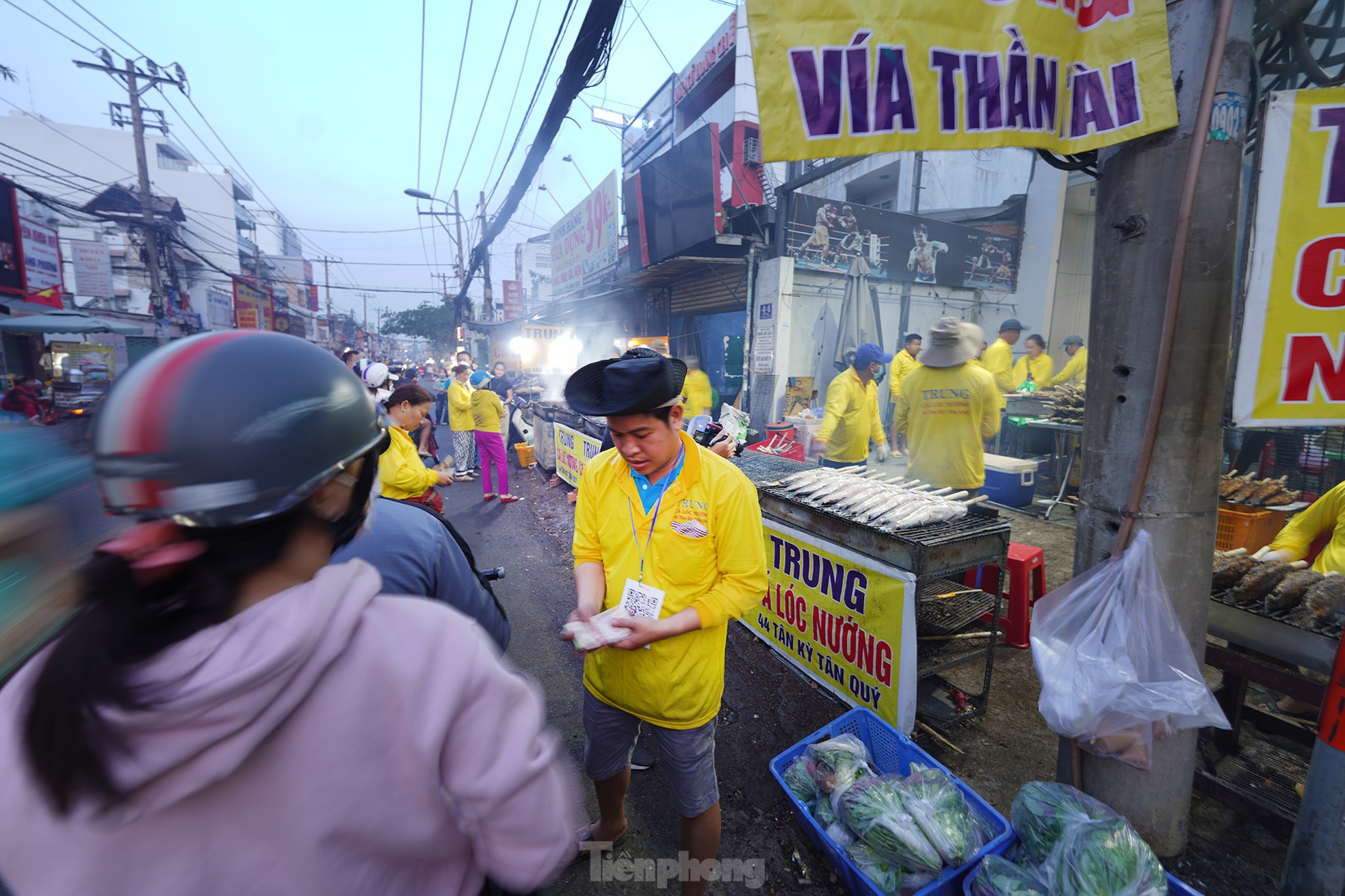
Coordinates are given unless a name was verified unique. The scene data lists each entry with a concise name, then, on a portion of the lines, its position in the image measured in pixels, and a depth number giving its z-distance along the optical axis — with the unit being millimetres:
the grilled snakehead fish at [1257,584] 2707
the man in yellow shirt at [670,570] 2025
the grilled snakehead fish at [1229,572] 2850
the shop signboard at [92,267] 24875
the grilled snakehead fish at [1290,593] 2584
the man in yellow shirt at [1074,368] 9078
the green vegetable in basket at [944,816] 2104
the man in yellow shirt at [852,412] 5820
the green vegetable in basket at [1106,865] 1847
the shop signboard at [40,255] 16328
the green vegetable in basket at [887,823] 2072
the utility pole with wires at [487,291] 26328
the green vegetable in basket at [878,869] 2107
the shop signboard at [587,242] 15539
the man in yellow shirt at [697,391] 8422
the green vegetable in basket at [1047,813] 2088
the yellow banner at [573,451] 8023
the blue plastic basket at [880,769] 2117
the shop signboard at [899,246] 10883
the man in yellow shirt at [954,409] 4680
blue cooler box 7387
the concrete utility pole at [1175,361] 1929
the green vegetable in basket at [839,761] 2555
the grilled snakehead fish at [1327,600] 2447
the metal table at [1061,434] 7270
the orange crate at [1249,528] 4719
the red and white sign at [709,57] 16469
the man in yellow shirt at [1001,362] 9266
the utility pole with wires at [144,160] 16906
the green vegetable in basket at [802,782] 2633
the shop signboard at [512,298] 30062
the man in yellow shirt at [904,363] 9938
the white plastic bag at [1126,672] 1994
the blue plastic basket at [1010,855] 1929
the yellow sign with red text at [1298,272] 1816
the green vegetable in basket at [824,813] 2447
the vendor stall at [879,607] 3066
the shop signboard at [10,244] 14477
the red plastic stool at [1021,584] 4176
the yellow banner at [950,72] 1871
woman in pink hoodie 641
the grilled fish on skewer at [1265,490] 4918
